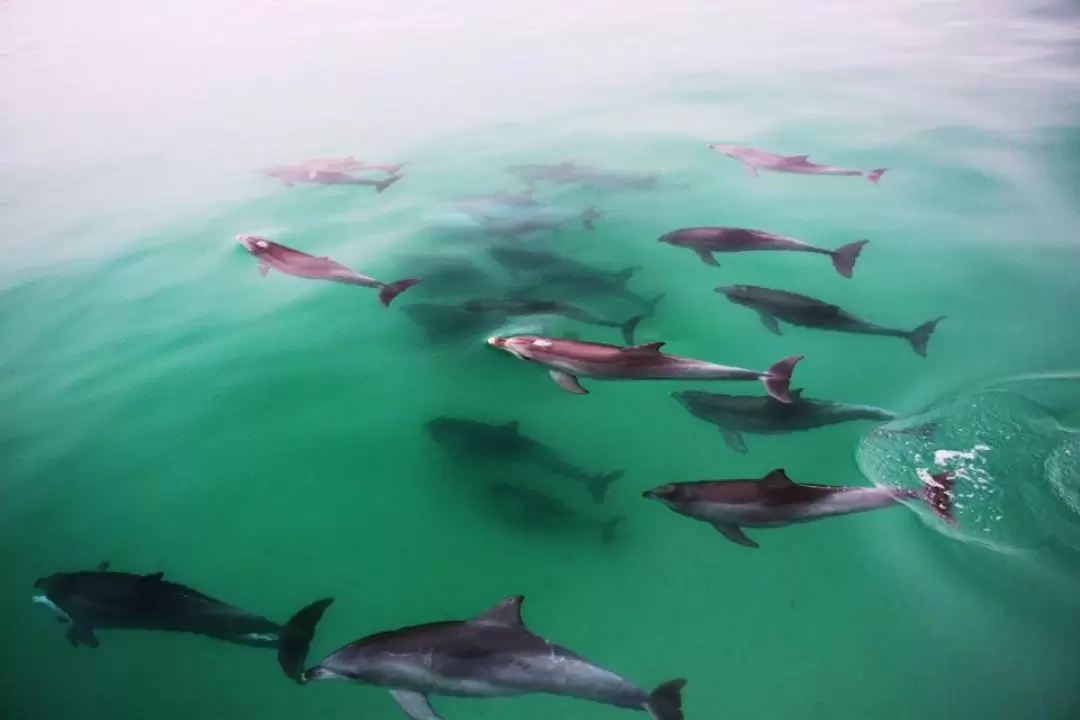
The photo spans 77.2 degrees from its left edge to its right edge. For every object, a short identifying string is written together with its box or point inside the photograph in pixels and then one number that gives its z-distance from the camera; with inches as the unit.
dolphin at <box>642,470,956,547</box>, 163.9
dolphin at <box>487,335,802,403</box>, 192.2
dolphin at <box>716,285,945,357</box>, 229.8
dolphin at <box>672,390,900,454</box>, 199.0
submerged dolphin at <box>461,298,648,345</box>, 259.6
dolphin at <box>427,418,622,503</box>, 207.9
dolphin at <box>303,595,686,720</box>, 138.4
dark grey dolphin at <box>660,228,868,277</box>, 259.0
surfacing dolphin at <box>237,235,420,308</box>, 252.1
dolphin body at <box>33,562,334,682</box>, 167.3
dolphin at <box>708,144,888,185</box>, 323.3
